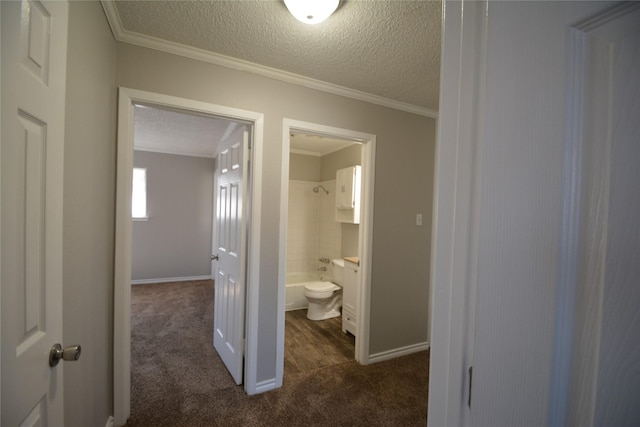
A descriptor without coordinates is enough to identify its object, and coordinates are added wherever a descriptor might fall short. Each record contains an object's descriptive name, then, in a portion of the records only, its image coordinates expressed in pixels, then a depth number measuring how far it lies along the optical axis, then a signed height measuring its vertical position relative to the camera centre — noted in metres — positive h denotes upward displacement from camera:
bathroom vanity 3.06 -1.00
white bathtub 3.94 -1.31
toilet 3.53 -1.17
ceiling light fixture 1.29 +0.97
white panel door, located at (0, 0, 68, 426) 0.59 -0.02
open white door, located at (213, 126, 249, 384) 2.09 -0.39
